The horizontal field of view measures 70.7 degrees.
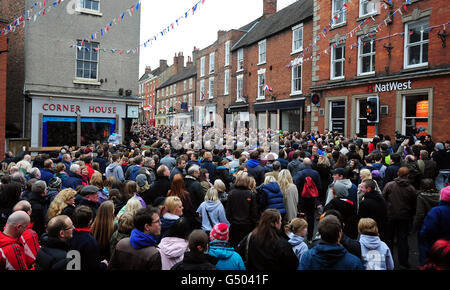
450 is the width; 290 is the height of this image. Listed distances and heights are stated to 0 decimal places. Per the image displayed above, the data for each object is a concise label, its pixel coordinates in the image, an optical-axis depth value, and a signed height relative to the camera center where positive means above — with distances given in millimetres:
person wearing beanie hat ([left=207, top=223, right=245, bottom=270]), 3260 -1186
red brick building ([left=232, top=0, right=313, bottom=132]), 21594 +5518
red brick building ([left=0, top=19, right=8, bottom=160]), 13515 +2259
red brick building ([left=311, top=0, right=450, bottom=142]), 13484 +3683
